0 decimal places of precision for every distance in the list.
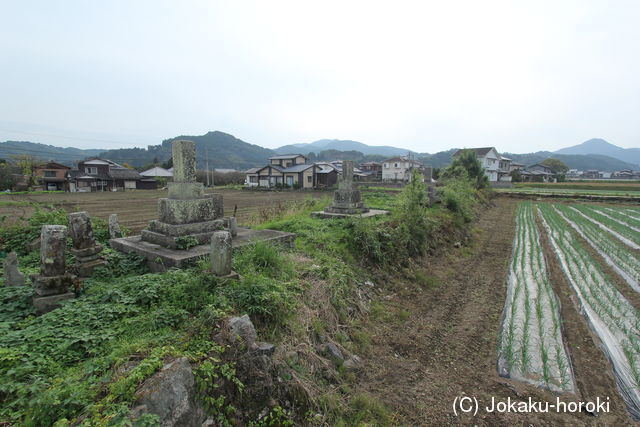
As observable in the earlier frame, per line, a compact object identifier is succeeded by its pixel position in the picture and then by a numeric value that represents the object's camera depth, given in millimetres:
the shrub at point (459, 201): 16047
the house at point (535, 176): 66838
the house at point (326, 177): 51150
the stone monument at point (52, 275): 3957
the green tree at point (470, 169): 32469
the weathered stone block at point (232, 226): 6969
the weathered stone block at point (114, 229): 7238
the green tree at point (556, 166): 82125
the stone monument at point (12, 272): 4480
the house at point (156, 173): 54181
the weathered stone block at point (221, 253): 4422
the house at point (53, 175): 45031
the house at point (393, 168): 61875
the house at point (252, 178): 53000
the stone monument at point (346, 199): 11625
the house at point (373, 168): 72831
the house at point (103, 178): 46062
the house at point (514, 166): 72500
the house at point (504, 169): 60147
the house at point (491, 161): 53969
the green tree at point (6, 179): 33781
